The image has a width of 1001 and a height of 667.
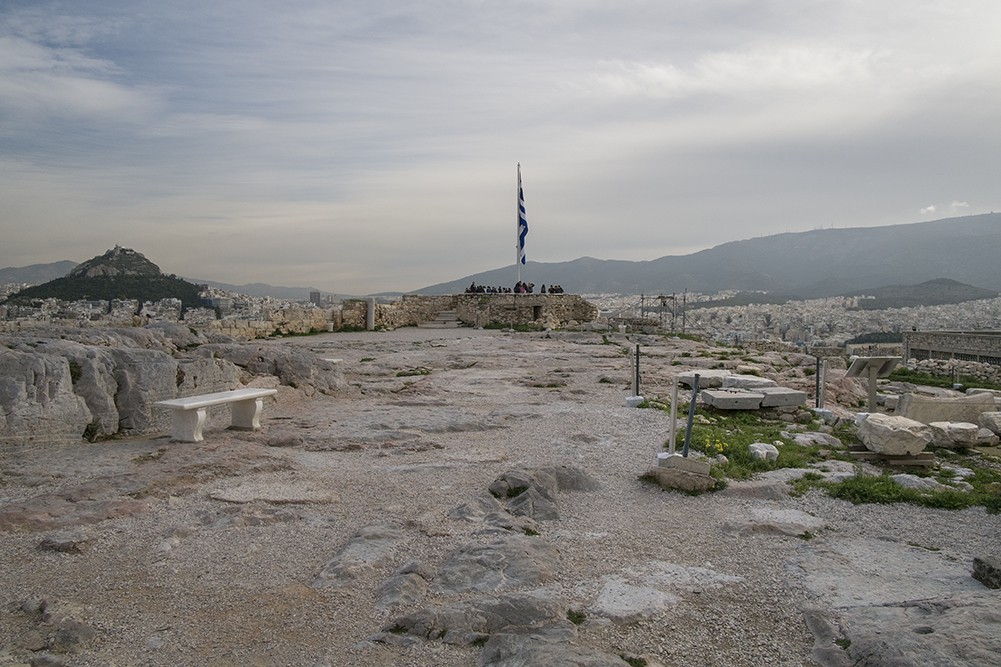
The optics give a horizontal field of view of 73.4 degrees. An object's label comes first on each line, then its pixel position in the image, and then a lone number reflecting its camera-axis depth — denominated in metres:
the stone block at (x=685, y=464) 6.99
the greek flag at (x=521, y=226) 34.88
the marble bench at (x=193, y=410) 8.15
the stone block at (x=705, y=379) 13.07
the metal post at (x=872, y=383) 11.16
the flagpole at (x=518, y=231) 34.75
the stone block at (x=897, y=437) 8.05
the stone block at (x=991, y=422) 9.88
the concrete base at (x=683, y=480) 6.85
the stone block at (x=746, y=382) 12.43
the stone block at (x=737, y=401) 11.19
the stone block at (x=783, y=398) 11.24
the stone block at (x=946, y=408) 10.68
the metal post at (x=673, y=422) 7.16
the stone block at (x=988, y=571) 4.48
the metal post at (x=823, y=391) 12.05
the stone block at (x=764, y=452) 7.91
